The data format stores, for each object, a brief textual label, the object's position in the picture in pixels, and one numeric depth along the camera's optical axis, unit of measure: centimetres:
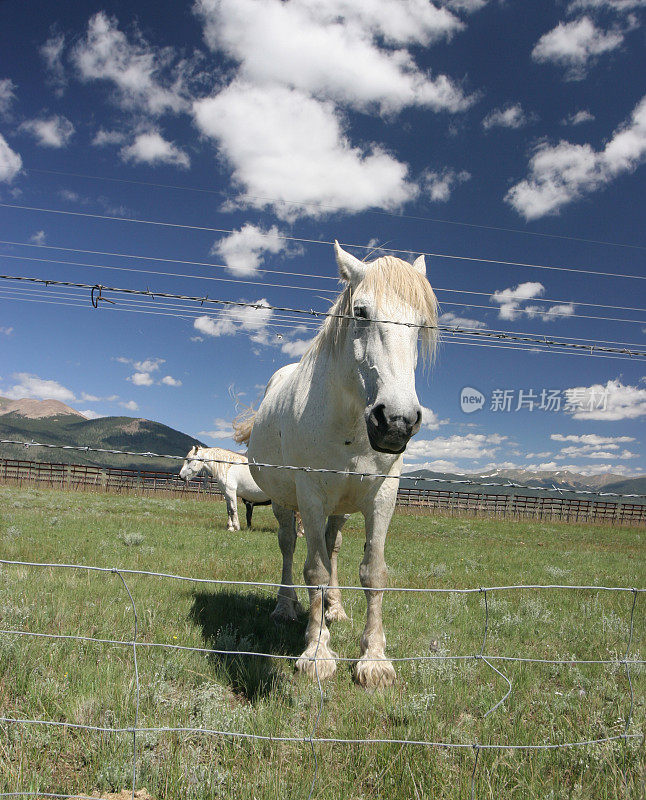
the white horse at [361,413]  274
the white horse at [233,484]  1450
